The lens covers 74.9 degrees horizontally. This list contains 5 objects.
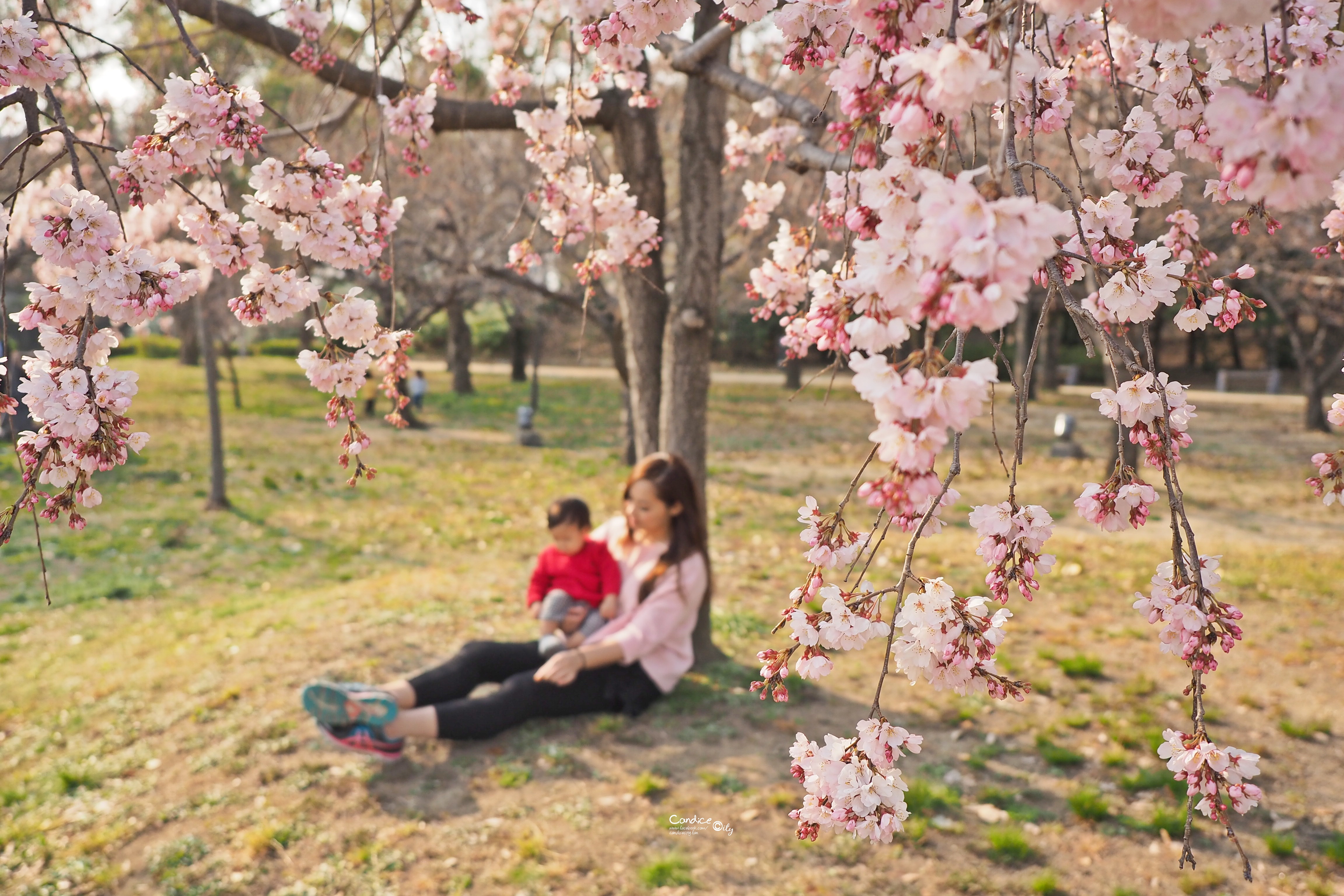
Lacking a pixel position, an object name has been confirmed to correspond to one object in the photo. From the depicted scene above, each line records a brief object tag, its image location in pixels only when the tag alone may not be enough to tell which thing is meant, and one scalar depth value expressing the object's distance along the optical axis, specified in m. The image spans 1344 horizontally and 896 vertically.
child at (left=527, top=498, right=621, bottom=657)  3.86
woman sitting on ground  3.35
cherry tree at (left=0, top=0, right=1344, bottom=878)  0.81
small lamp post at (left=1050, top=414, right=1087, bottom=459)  11.42
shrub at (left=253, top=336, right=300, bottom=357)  28.00
